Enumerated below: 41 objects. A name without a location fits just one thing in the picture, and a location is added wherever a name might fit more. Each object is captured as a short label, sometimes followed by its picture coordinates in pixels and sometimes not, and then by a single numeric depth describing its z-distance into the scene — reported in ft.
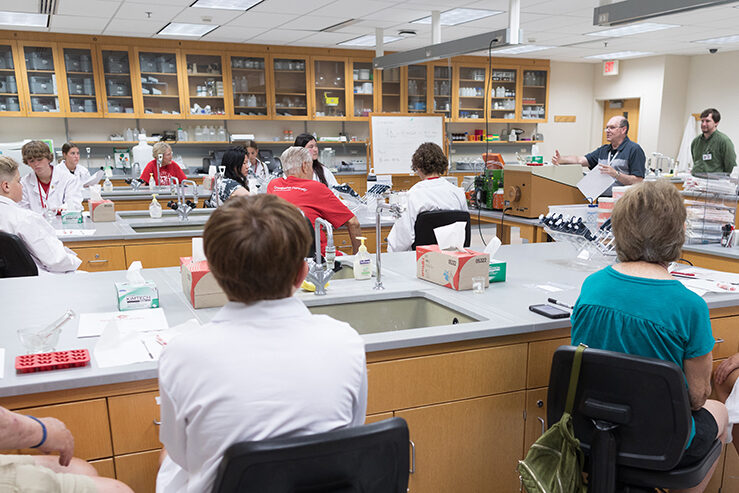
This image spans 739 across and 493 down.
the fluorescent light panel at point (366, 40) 24.45
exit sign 32.07
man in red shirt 11.53
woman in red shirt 20.85
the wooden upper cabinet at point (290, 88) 26.84
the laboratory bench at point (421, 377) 4.72
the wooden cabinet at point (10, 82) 22.66
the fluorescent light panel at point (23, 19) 19.42
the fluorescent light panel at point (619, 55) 29.19
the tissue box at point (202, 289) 6.30
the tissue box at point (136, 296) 6.30
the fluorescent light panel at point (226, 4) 18.02
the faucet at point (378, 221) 7.34
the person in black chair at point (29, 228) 9.08
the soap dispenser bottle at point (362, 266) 7.84
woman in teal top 4.82
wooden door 32.24
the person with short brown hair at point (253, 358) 3.25
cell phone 6.12
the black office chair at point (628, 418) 4.50
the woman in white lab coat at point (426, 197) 11.66
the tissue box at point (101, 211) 13.71
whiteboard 24.91
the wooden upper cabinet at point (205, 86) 25.57
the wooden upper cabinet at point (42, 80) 23.00
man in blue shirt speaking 15.08
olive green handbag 4.89
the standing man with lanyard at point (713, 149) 21.66
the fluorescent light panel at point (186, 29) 21.71
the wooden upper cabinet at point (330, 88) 27.61
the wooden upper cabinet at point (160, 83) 24.72
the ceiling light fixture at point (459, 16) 19.58
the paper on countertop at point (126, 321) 5.63
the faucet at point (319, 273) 6.89
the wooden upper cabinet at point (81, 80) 23.51
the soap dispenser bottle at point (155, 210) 14.47
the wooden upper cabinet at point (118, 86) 24.08
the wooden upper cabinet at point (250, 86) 26.25
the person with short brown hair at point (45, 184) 14.61
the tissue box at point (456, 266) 7.18
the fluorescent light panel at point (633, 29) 21.82
